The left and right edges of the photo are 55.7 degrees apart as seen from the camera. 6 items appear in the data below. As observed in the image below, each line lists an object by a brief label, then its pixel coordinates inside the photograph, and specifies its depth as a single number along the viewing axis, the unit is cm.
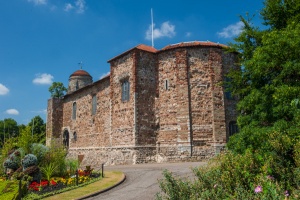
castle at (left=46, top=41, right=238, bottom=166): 2109
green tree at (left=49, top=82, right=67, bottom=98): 5106
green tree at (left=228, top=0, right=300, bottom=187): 1123
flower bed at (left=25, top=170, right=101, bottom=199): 1034
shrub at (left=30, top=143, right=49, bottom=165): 1373
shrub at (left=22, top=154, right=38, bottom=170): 1209
